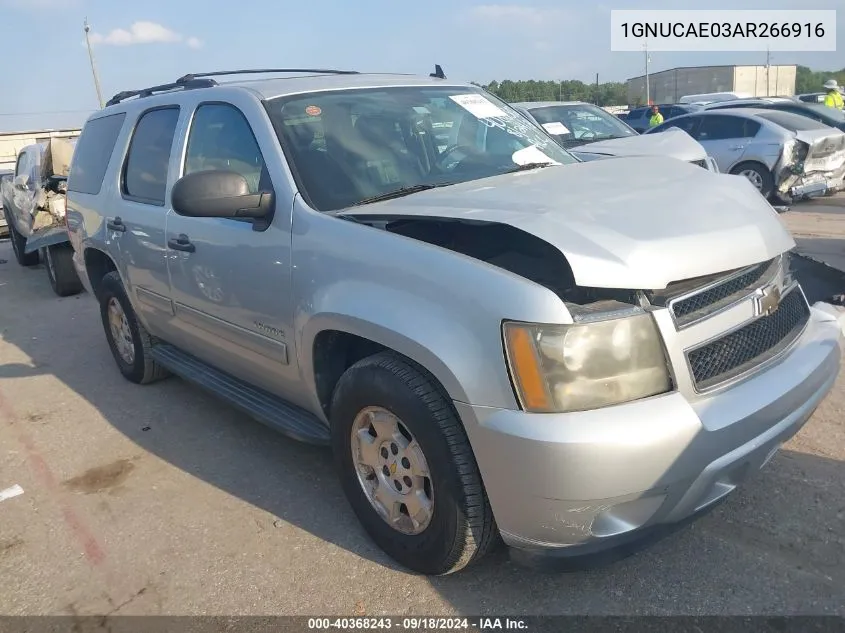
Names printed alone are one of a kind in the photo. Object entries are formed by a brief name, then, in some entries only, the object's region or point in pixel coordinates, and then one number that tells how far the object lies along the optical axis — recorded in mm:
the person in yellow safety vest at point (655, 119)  18961
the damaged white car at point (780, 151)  10602
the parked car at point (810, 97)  22342
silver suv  2232
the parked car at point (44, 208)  8602
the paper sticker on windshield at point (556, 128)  6770
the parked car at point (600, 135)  6516
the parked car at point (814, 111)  12645
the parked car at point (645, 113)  22109
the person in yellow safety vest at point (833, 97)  16434
